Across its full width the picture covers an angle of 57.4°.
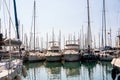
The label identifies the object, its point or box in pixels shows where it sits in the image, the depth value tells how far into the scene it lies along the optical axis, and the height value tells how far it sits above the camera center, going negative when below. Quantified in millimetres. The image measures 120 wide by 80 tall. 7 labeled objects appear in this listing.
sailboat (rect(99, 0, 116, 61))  22886 -3307
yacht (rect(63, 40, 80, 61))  22709 -3213
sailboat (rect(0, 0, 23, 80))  5956 -1952
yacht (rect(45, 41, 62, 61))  22697 -3037
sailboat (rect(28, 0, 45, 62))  22039 -3568
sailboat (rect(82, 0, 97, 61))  22633 -3427
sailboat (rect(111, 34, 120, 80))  12035 -3395
